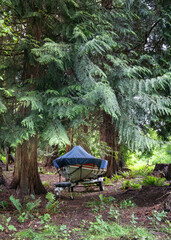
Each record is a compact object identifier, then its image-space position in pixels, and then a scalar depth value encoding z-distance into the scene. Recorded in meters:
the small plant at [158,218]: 3.49
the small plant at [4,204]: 4.68
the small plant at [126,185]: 7.23
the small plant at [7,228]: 3.13
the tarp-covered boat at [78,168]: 6.92
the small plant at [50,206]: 4.37
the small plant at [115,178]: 9.02
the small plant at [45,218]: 3.79
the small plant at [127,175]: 9.45
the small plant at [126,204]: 4.87
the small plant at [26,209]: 4.03
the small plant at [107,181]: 8.52
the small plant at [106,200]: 5.34
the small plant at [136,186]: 6.92
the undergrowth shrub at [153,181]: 6.23
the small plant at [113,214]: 4.08
